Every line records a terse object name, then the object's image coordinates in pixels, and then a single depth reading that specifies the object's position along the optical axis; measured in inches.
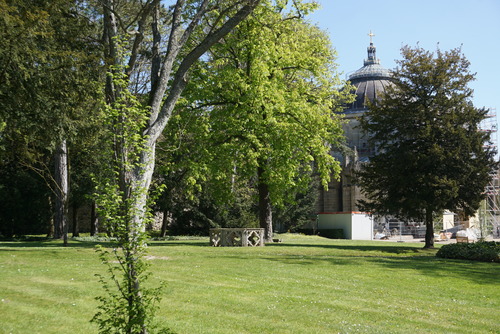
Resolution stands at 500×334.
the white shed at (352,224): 1593.3
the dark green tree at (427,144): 877.2
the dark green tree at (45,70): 515.2
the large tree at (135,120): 223.0
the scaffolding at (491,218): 1251.8
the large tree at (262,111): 858.1
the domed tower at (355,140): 2192.4
